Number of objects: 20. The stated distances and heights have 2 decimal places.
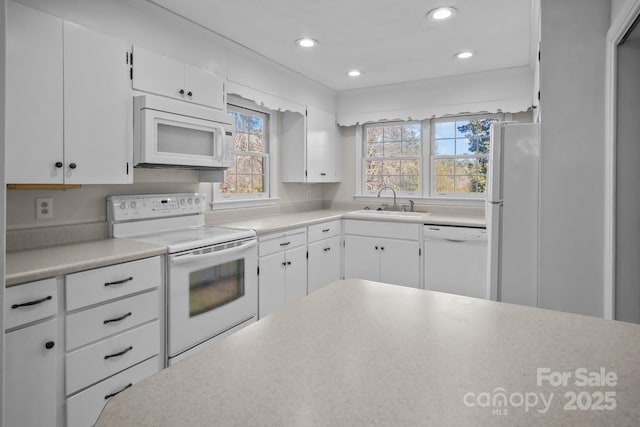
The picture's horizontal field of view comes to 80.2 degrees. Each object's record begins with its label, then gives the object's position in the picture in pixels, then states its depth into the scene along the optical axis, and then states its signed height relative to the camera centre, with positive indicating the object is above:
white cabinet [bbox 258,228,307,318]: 3.03 -0.53
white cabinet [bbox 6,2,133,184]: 1.78 +0.54
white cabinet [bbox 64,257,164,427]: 1.73 -0.63
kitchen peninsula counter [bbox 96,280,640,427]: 0.58 -0.30
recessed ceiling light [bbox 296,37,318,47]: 3.05 +1.35
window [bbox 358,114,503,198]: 4.22 +0.60
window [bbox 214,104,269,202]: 3.61 +0.48
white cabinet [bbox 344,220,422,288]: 3.82 -0.46
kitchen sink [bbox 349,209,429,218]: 4.12 -0.06
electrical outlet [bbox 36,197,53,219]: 2.13 -0.01
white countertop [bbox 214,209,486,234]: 3.19 -0.12
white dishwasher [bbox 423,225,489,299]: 3.52 -0.49
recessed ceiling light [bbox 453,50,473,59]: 3.34 +1.37
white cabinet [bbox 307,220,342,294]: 3.67 -0.47
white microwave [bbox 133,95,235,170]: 2.31 +0.49
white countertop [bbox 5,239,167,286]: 1.59 -0.25
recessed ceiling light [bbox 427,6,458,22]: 2.52 +1.32
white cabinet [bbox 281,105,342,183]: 4.16 +0.68
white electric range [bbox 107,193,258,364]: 2.24 -0.37
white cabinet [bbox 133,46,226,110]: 2.33 +0.86
